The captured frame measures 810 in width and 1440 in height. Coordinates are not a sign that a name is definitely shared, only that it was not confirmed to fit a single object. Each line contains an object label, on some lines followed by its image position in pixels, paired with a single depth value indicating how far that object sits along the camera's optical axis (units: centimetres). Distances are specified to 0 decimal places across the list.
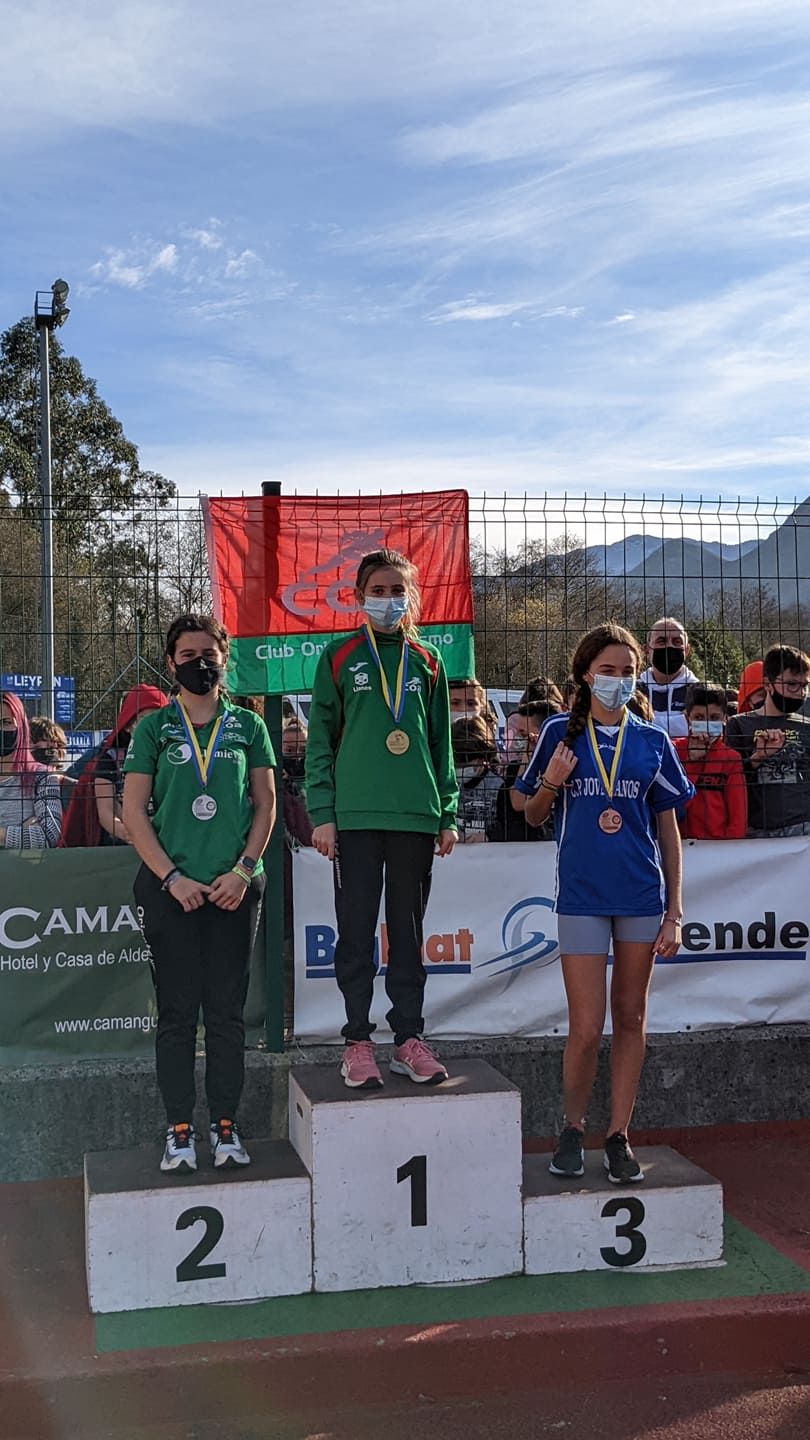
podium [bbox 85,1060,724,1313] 455
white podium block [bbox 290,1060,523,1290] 471
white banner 610
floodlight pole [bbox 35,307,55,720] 573
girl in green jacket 504
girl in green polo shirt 486
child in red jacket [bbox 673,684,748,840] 646
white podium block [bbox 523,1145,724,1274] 485
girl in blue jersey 498
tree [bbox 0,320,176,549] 3606
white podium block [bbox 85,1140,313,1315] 450
